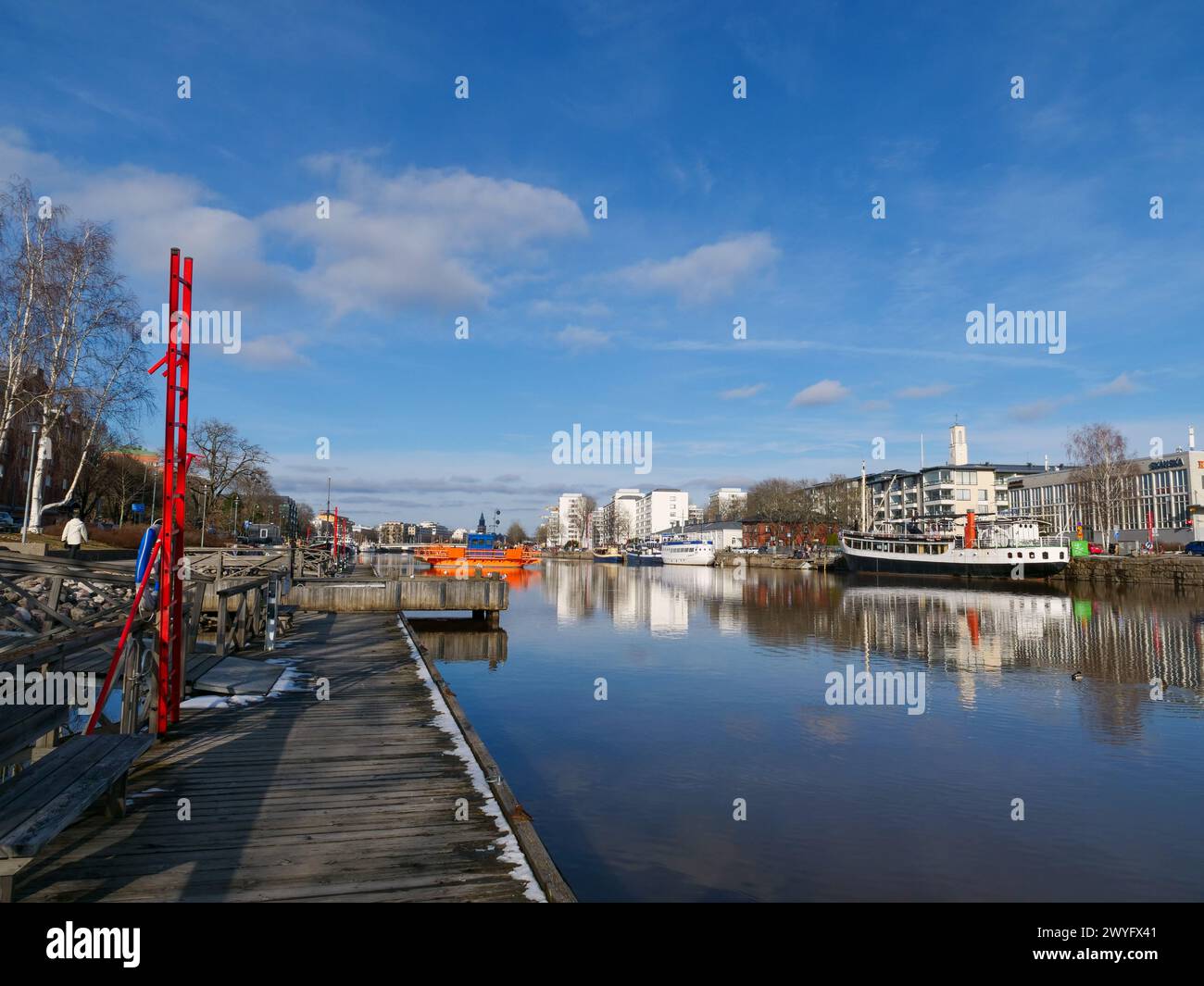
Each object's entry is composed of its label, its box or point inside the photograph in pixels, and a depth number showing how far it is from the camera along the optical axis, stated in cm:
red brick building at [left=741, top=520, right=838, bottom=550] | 12588
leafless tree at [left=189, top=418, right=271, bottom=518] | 7088
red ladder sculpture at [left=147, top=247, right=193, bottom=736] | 872
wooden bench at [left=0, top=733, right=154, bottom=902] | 451
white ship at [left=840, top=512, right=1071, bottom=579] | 7000
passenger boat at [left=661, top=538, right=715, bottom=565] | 11954
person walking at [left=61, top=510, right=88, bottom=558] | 2222
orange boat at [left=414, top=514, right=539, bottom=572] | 8212
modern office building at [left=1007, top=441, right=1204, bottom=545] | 7894
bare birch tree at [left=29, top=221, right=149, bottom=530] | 2927
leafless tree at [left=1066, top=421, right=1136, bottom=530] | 7694
